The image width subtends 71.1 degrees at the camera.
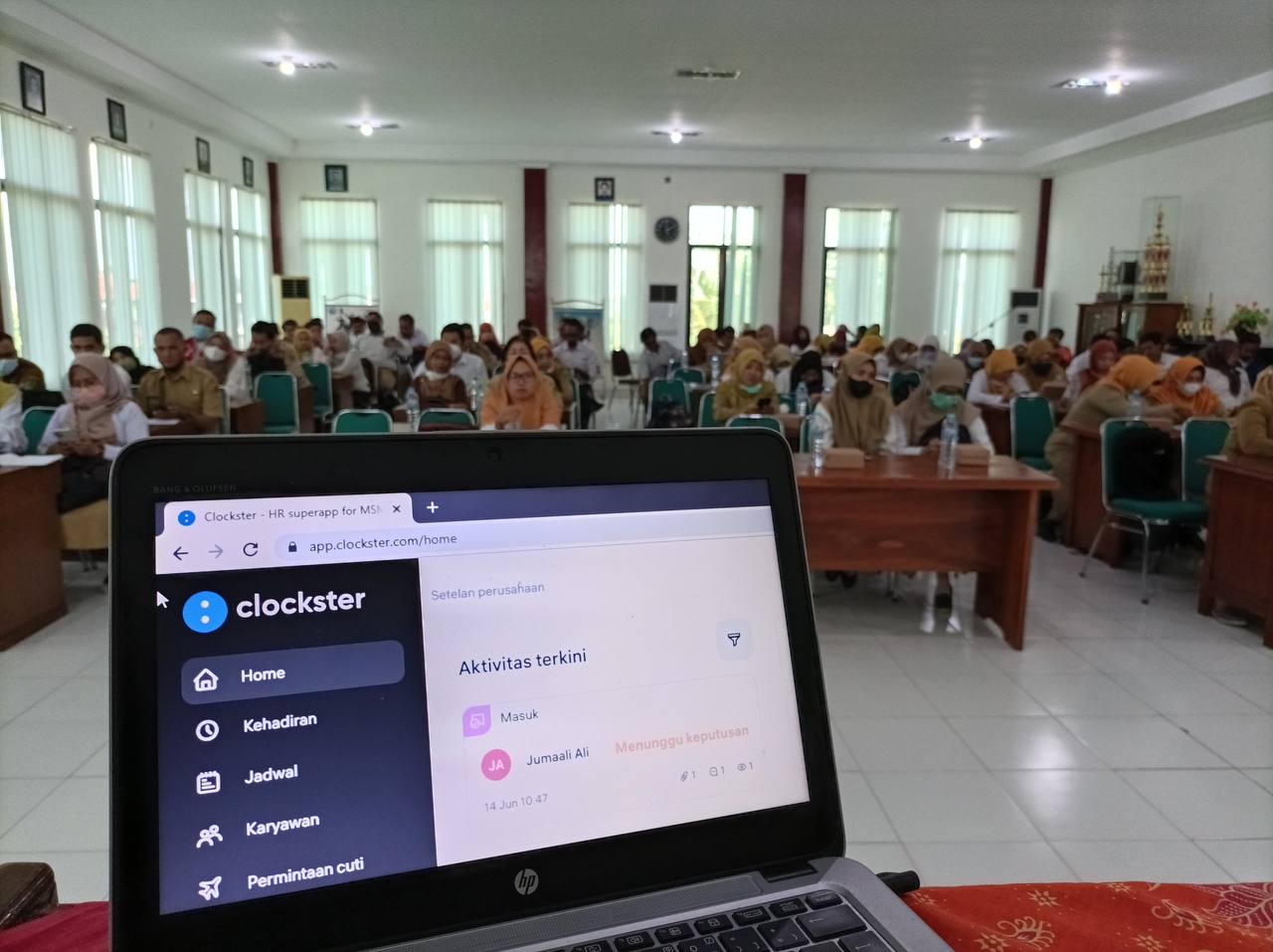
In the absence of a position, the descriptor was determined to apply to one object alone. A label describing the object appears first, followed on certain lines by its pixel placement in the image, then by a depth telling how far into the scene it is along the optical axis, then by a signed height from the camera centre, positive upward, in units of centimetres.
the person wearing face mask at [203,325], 975 +0
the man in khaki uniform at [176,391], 565 -41
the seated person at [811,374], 734 -31
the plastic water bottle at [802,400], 579 -41
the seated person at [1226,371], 712 -21
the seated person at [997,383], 714 -35
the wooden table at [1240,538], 406 -90
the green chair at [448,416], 479 -46
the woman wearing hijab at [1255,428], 430 -39
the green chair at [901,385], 835 -43
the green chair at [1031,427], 613 -58
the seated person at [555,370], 741 -32
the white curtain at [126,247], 877 +78
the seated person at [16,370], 629 -34
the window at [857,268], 1431 +113
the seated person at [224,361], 718 -31
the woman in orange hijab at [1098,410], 557 -42
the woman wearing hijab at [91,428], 432 -53
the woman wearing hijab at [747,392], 571 -35
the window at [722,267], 1421 +110
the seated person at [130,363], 745 -33
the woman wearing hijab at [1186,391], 613 -32
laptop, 54 -25
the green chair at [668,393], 711 -46
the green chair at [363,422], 428 -45
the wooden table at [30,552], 373 -99
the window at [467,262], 1400 +108
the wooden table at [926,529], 387 -83
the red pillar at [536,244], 1382 +136
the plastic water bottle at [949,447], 399 -48
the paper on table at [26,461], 385 -60
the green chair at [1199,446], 484 -54
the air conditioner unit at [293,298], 1334 +43
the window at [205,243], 1083 +102
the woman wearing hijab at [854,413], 470 -39
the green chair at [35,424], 482 -55
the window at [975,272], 1441 +111
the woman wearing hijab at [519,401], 521 -41
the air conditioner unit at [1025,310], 1418 +50
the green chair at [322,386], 848 -55
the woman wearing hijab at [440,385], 649 -40
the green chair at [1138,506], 454 -83
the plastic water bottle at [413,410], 514 -49
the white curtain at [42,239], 723 +71
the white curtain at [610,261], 1412 +115
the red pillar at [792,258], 1398 +125
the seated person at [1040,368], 843 -25
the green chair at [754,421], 446 -43
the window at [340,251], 1394 +121
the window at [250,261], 1236 +95
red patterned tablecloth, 63 -42
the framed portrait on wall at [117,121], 880 +200
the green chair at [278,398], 695 -55
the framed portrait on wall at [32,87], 729 +193
